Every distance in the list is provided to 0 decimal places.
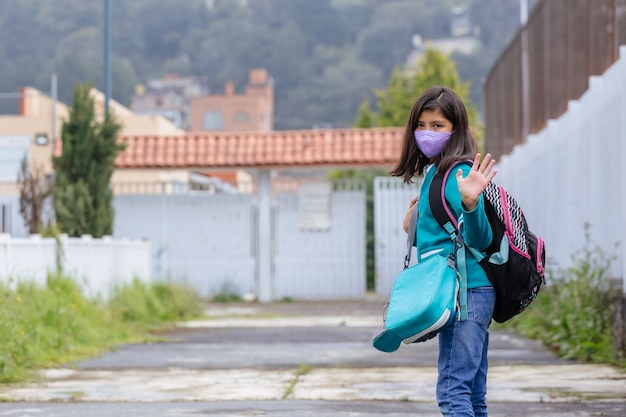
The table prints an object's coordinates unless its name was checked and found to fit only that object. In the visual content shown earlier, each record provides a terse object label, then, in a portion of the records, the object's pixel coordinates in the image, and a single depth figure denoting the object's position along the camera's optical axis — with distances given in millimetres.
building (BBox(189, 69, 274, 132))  119562
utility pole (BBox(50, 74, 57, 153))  51141
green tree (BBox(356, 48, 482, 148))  55719
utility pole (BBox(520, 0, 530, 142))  21875
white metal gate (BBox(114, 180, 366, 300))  26422
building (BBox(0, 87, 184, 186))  54969
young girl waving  5473
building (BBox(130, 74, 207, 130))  146375
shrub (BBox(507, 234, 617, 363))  11859
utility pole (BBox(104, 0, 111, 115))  24156
